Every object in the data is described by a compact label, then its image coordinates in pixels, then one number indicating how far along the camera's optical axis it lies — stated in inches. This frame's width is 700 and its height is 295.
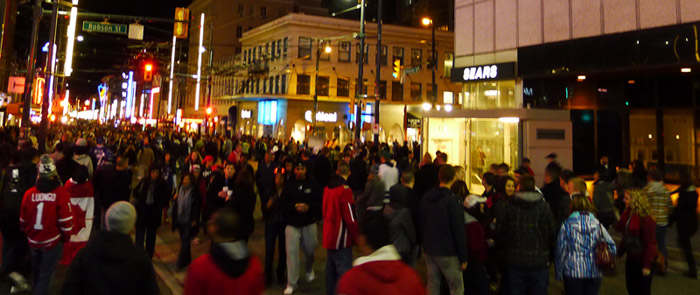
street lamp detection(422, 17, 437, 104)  842.8
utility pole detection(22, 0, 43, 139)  613.0
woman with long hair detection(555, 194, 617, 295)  189.8
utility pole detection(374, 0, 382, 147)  817.9
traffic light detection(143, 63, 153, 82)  878.8
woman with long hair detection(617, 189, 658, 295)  216.1
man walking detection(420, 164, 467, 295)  206.5
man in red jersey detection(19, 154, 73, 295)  211.8
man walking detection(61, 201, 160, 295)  126.7
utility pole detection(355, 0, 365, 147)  805.9
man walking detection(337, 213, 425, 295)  113.3
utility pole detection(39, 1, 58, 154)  611.5
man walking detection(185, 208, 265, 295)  117.7
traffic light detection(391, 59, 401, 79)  827.4
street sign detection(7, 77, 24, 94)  786.7
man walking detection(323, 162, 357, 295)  237.6
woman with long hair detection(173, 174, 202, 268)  296.4
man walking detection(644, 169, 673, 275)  291.0
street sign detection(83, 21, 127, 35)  623.8
